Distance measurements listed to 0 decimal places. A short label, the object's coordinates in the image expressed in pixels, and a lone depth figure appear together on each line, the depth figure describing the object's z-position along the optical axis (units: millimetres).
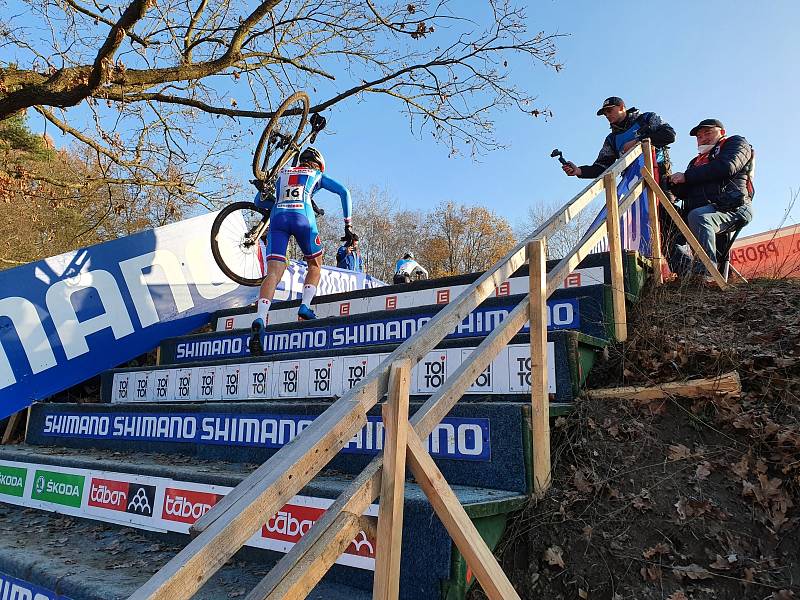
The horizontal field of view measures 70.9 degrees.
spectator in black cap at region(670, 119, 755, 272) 4970
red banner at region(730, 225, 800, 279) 12001
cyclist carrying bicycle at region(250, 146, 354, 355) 5750
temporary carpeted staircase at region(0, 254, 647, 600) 2473
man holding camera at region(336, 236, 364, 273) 12653
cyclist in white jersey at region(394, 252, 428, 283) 13074
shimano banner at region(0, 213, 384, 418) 5156
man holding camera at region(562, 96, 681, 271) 5852
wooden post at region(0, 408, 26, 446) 5321
